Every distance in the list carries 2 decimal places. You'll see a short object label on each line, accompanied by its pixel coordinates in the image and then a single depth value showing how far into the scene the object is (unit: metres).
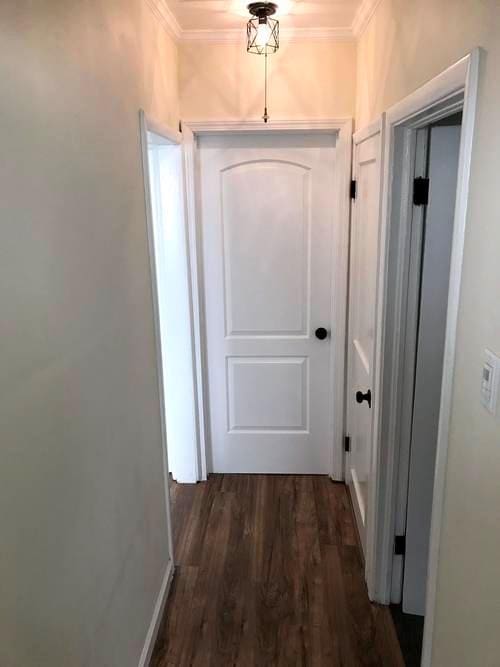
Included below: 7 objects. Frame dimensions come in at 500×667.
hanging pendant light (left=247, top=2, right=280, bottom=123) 2.15
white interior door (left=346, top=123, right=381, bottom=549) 2.13
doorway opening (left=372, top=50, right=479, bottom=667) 1.70
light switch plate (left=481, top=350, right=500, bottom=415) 0.98
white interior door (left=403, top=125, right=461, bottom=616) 1.71
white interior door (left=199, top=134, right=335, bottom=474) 2.77
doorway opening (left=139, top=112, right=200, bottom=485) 2.68
